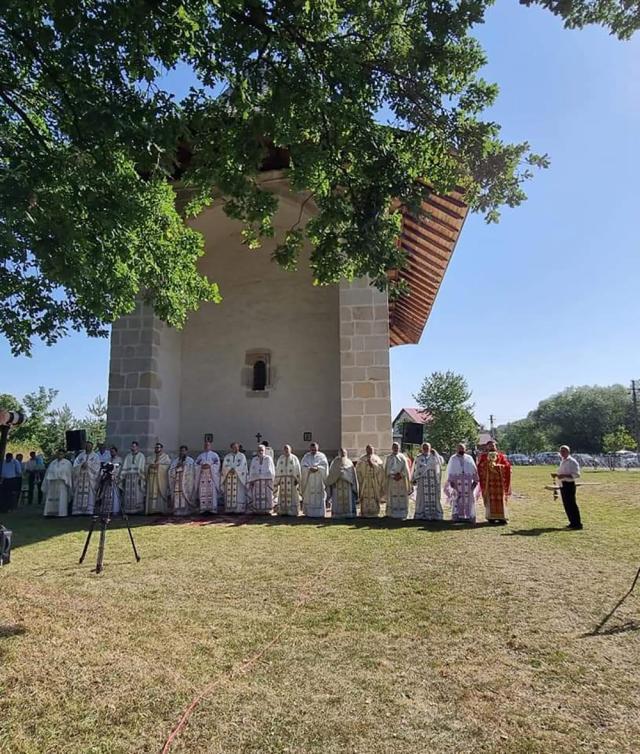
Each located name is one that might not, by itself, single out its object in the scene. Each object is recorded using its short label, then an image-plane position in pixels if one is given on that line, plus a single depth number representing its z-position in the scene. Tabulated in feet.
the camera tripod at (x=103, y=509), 19.17
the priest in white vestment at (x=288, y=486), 35.17
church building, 42.80
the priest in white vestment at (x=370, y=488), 34.19
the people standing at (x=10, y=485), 40.88
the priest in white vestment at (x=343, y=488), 34.22
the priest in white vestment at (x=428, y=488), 32.60
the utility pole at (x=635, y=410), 191.01
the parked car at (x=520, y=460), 199.26
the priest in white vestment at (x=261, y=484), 35.40
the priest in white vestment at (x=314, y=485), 34.77
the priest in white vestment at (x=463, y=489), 31.96
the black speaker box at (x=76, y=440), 39.81
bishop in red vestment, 31.24
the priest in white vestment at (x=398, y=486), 33.22
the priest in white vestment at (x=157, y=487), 36.73
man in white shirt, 29.53
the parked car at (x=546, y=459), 184.98
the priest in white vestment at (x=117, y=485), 35.27
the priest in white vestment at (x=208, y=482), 35.81
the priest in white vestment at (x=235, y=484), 35.78
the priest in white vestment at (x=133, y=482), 36.81
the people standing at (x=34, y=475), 49.52
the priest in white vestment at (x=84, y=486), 36.76
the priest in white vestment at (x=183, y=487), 36.09
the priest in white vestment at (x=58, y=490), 36.35
